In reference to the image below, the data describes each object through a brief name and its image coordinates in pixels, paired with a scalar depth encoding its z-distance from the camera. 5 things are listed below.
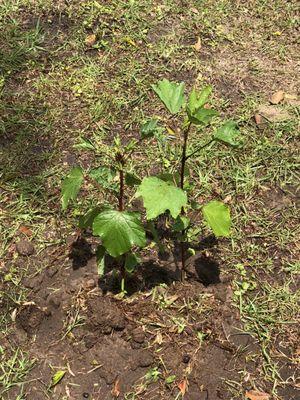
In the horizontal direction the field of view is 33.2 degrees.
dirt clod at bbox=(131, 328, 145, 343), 2.43
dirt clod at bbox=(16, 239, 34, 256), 2.73
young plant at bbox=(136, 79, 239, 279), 1.92
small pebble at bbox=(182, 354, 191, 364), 2.40
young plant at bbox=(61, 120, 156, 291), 2.01
